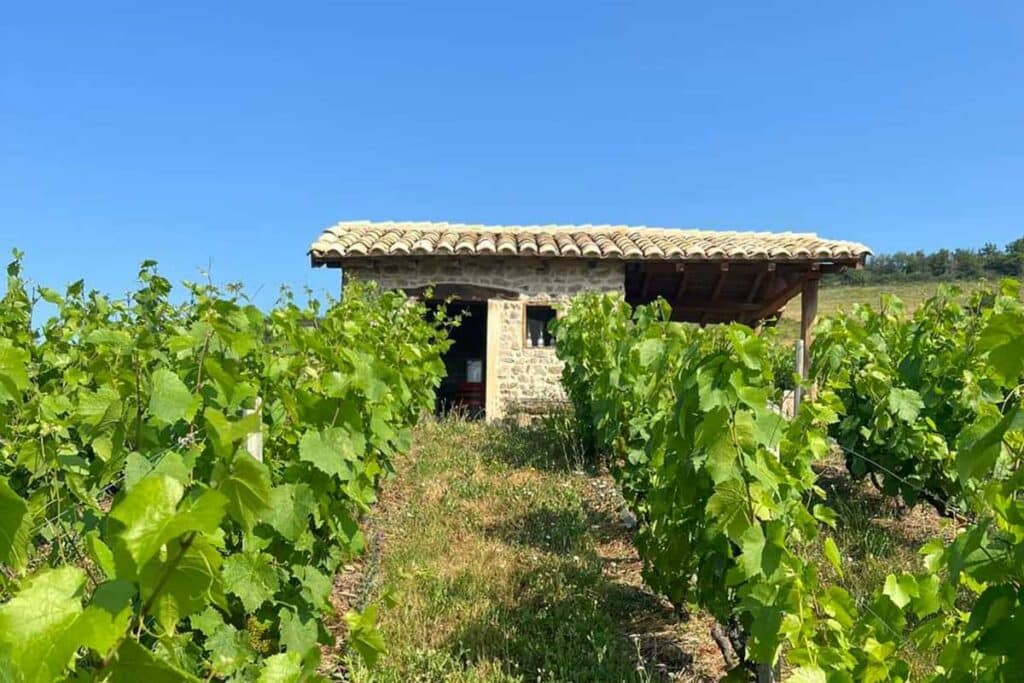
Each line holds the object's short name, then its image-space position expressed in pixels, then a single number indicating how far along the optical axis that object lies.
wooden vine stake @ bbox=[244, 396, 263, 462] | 2.11
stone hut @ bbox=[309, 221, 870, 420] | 9.75
